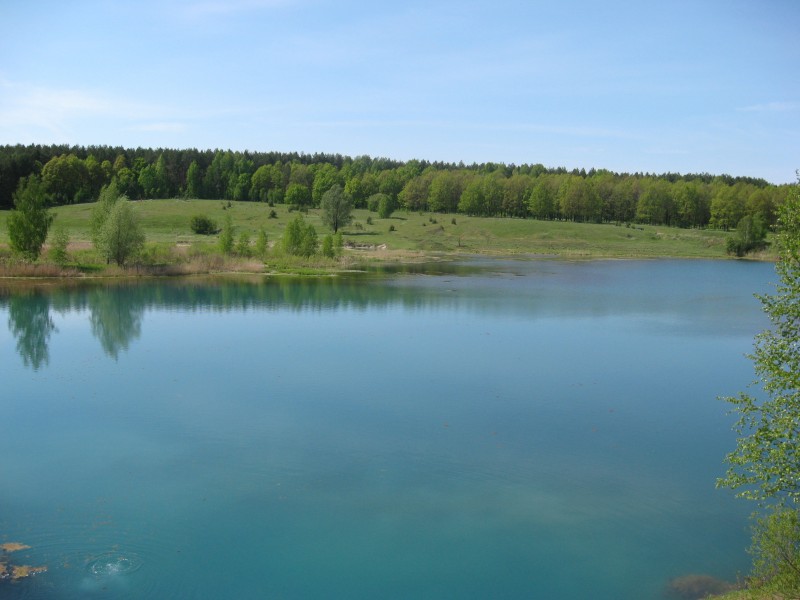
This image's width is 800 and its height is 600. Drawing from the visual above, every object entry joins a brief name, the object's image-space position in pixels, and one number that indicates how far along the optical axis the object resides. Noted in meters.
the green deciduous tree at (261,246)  67.62
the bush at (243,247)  66.44
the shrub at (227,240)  65.69
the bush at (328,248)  70.50
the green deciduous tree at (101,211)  60.69
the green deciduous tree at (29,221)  52.41
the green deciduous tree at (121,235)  54.97
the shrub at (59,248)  53.97
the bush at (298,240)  69.31
